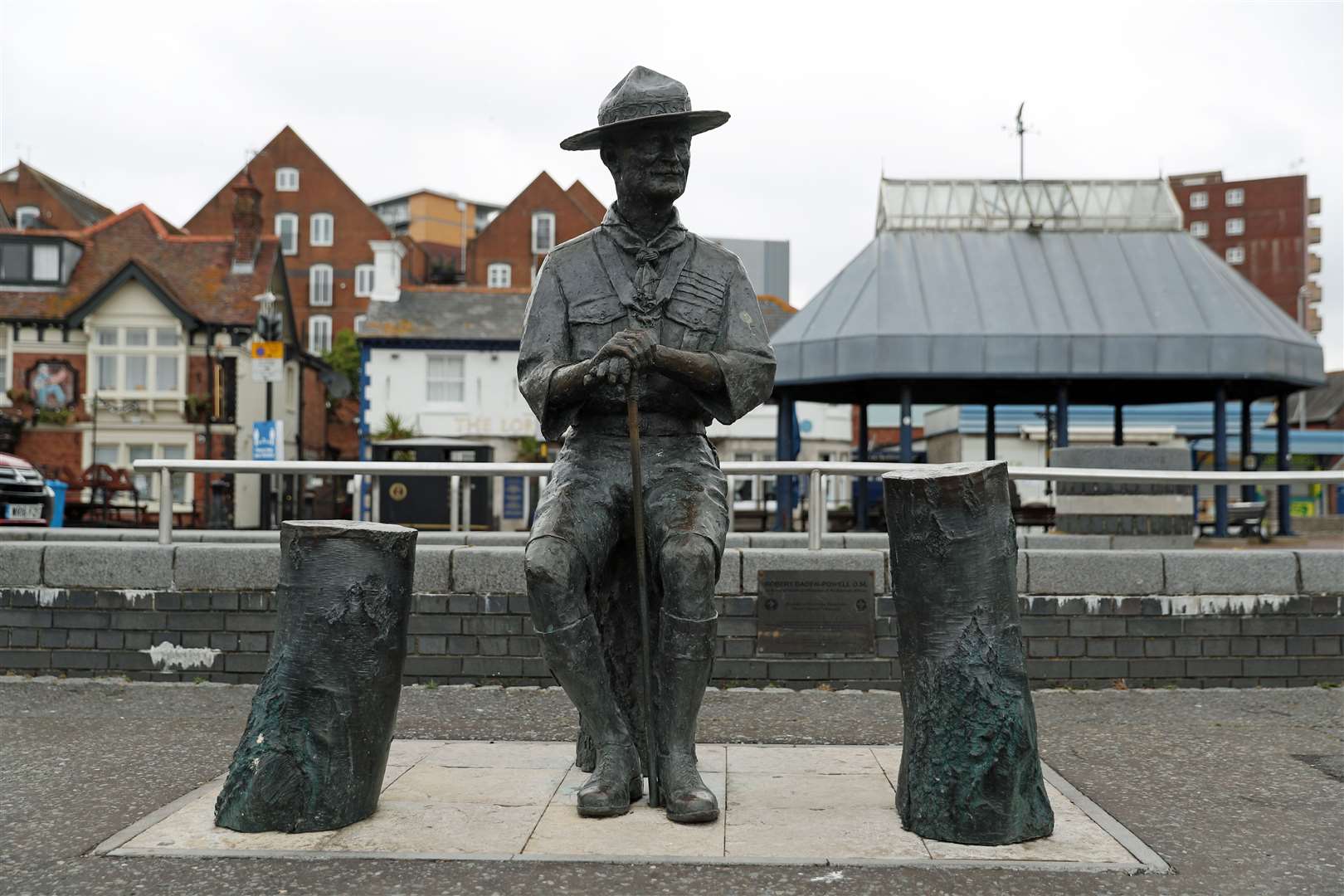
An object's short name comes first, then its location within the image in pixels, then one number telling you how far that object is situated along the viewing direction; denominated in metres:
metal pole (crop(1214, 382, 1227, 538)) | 15.77
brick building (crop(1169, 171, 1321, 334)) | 69.25
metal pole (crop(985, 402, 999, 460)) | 19.28
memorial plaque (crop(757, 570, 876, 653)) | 7.15
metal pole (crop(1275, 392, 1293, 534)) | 17.31
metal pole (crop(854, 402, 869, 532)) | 15.80
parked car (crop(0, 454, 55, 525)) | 14.03
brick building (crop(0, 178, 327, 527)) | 32.09
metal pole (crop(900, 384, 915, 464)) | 16.78
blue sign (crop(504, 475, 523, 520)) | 28.02
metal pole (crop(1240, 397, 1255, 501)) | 17.94
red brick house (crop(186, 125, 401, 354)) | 44.72
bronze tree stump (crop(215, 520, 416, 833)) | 4.07
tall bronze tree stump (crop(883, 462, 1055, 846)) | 3.98
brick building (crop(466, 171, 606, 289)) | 45.00
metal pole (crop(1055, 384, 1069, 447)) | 16.75
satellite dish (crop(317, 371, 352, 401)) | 24.45
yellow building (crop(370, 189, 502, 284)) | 60.44
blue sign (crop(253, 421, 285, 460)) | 16.03
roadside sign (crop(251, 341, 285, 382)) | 16.83
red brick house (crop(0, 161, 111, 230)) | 43.84
